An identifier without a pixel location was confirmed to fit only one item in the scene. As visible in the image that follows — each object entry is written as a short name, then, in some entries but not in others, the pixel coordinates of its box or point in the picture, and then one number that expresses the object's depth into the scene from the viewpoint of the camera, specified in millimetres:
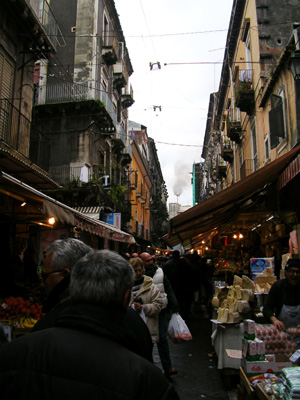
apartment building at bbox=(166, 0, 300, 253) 7672
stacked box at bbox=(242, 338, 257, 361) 3621
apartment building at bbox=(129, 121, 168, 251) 34781
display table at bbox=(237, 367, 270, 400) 3023
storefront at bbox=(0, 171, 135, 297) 5830
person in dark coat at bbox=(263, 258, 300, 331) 4148
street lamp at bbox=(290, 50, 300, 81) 9234
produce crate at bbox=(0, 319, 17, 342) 5203
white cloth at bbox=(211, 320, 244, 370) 5556
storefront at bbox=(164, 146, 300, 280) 6672
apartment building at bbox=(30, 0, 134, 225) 18534
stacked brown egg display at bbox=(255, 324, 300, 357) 3803
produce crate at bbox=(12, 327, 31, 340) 5281
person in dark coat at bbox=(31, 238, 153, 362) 2141
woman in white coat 4988
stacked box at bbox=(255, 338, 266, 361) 3619
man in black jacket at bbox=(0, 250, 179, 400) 1315
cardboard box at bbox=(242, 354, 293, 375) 3570
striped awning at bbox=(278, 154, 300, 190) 5512
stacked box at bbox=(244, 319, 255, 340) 3803
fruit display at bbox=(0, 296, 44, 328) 5348
